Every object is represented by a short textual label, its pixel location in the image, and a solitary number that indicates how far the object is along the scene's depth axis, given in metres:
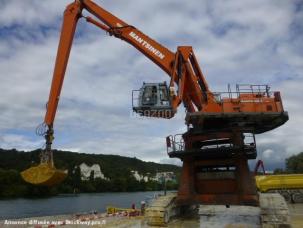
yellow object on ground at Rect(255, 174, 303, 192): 16.83
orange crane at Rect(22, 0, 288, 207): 9.76
